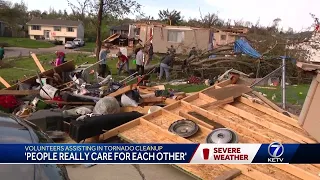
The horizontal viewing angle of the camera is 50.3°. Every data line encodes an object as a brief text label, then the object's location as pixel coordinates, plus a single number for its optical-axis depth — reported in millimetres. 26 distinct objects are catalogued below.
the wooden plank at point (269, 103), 7427
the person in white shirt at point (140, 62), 15562
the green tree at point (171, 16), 55412
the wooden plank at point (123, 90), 8625
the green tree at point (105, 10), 19609
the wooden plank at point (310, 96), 5203
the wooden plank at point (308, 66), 5145
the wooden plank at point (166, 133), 6003
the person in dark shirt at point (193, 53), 16366
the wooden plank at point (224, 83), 8218
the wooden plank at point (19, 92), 8759
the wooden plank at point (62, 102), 8654
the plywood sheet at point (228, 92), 7609
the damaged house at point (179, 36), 33094
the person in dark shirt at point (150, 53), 18809
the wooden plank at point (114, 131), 6574
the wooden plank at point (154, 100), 8961
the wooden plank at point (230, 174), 4932
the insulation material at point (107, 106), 7660
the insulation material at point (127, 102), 8477
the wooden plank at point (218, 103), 7320
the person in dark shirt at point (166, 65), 14531
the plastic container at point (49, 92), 9070
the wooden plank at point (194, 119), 6503
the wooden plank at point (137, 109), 8203
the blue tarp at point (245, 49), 14043
